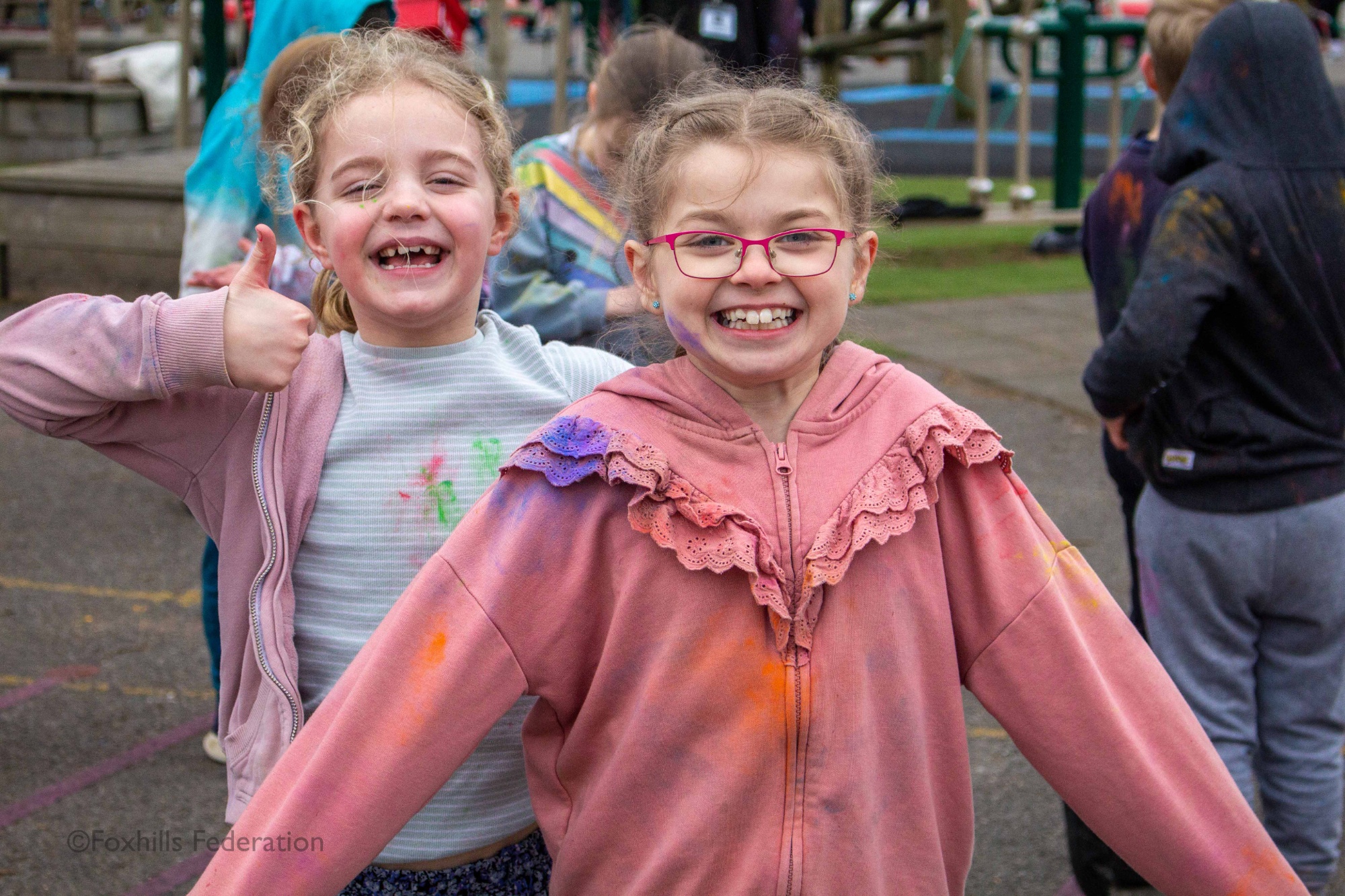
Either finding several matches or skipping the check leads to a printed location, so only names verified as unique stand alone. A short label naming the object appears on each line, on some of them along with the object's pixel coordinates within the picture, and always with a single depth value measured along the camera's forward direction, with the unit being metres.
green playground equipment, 10.59
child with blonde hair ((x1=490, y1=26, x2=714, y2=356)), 3.27
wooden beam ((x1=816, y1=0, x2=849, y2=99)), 18.12
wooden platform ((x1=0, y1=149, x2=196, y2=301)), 7.65
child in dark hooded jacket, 2.77
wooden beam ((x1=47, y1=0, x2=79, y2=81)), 13.92
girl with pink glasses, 1.68
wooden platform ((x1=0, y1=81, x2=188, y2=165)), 13.62
